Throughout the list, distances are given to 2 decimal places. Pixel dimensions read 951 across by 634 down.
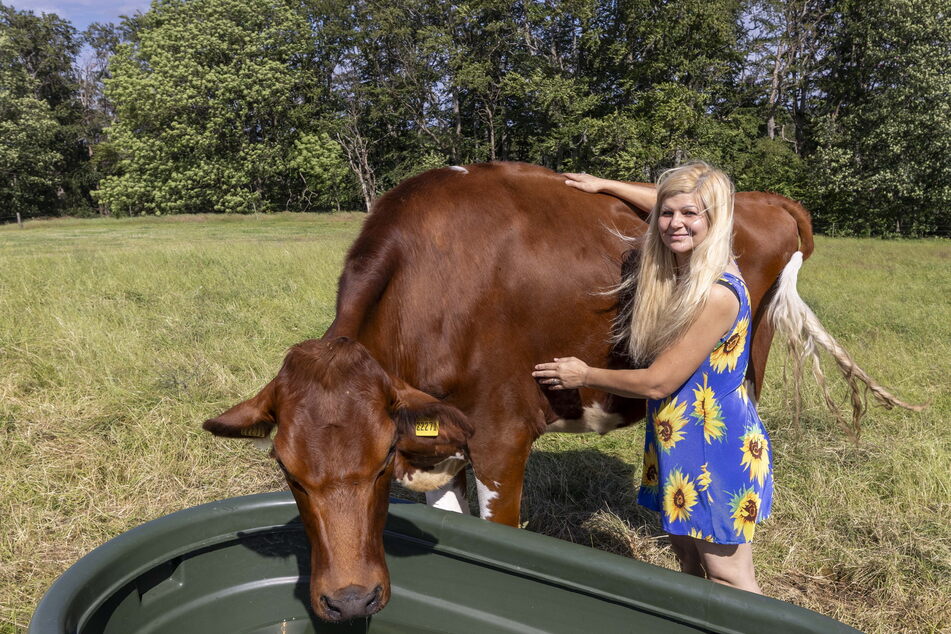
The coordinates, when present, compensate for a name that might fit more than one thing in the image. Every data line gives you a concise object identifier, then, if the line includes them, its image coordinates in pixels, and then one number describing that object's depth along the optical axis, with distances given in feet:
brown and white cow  6.48
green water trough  6.09
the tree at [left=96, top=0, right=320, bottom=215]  127.54
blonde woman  7.69
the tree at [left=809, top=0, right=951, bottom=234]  84.69
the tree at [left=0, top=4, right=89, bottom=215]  136.67
